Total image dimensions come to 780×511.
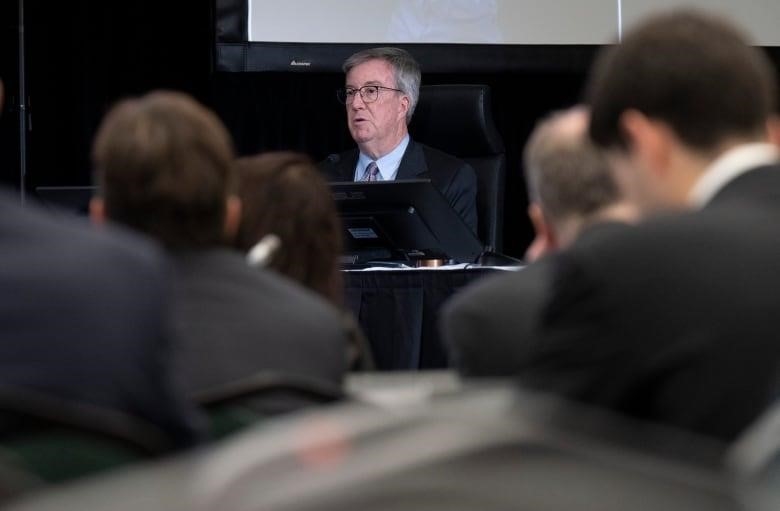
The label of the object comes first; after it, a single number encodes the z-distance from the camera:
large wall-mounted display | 11.95
